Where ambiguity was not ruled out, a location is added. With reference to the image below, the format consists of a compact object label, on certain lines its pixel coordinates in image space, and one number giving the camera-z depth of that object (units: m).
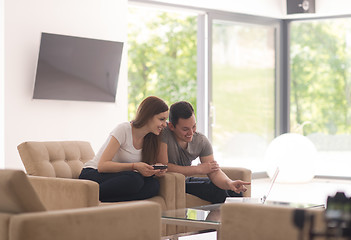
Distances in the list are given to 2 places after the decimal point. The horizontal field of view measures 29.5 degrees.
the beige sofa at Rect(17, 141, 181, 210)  3.85
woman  4.32
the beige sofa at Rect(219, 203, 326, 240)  2.61
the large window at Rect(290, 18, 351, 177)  9.80
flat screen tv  6.72
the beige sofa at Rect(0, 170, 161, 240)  2.55
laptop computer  4.36
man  4.69
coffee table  3.66
